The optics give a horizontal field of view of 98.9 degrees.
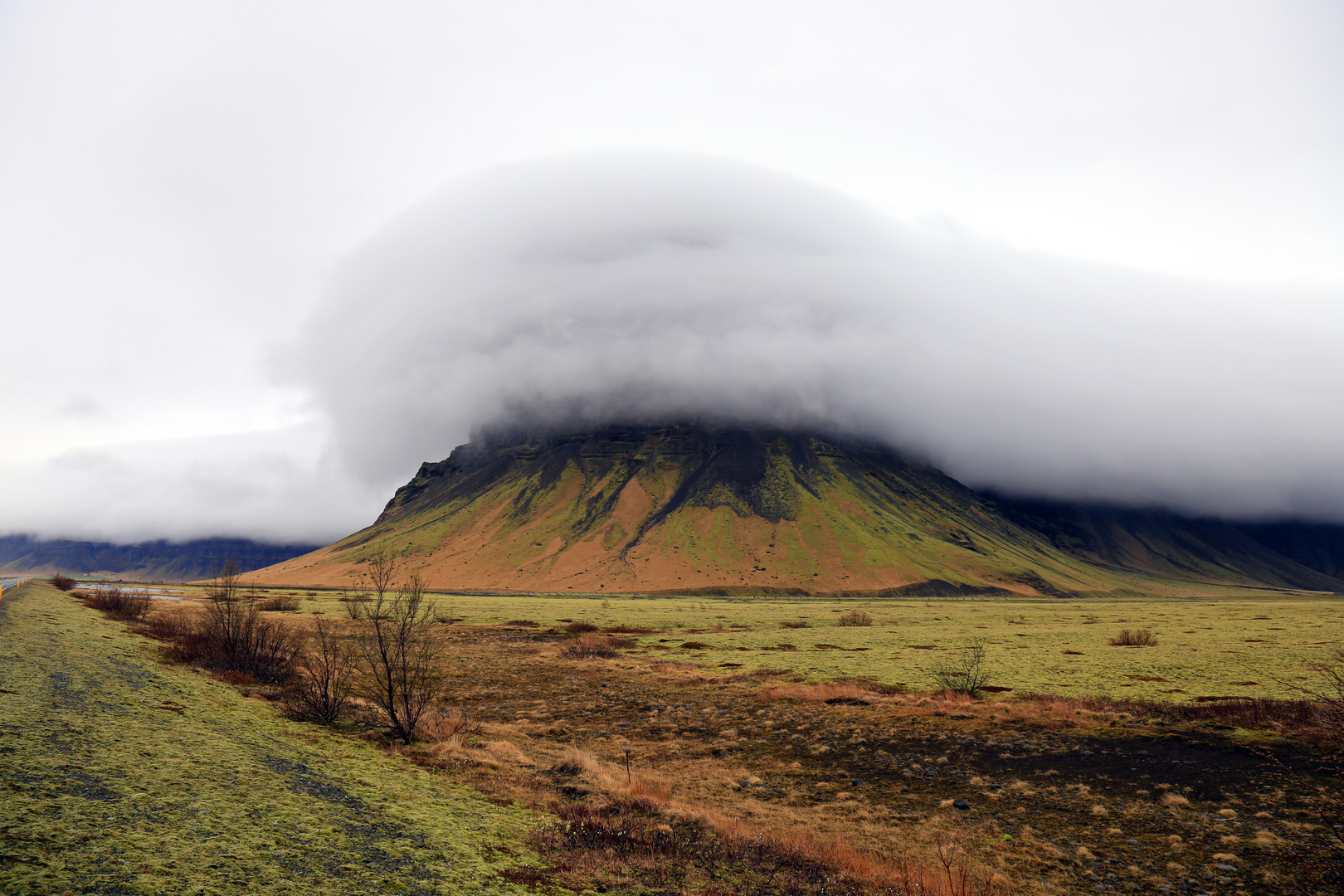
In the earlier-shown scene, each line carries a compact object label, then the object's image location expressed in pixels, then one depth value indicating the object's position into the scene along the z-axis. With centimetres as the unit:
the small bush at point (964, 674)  3394
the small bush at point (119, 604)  4612
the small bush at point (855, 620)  8769
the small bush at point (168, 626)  3553
